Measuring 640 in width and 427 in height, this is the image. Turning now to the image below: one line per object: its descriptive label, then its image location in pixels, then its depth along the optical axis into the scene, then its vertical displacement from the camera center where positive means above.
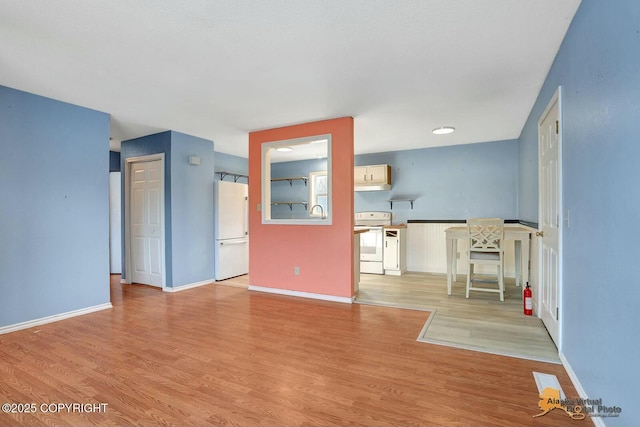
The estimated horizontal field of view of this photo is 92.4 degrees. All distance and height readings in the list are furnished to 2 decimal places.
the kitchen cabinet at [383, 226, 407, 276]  5.60 -0.75
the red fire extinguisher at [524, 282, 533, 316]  3.30 -1.01
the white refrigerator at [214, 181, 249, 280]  5.25 -0.34
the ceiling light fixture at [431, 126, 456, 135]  4.54 +1.20
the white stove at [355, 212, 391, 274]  5.67 -0.76
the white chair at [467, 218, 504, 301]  3.86 -0.45
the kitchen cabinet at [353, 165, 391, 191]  6.00 +0.65
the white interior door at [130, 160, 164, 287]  4.79 -0.17
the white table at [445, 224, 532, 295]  3.73 -0.47
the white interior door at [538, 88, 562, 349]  2.38 -0.05
